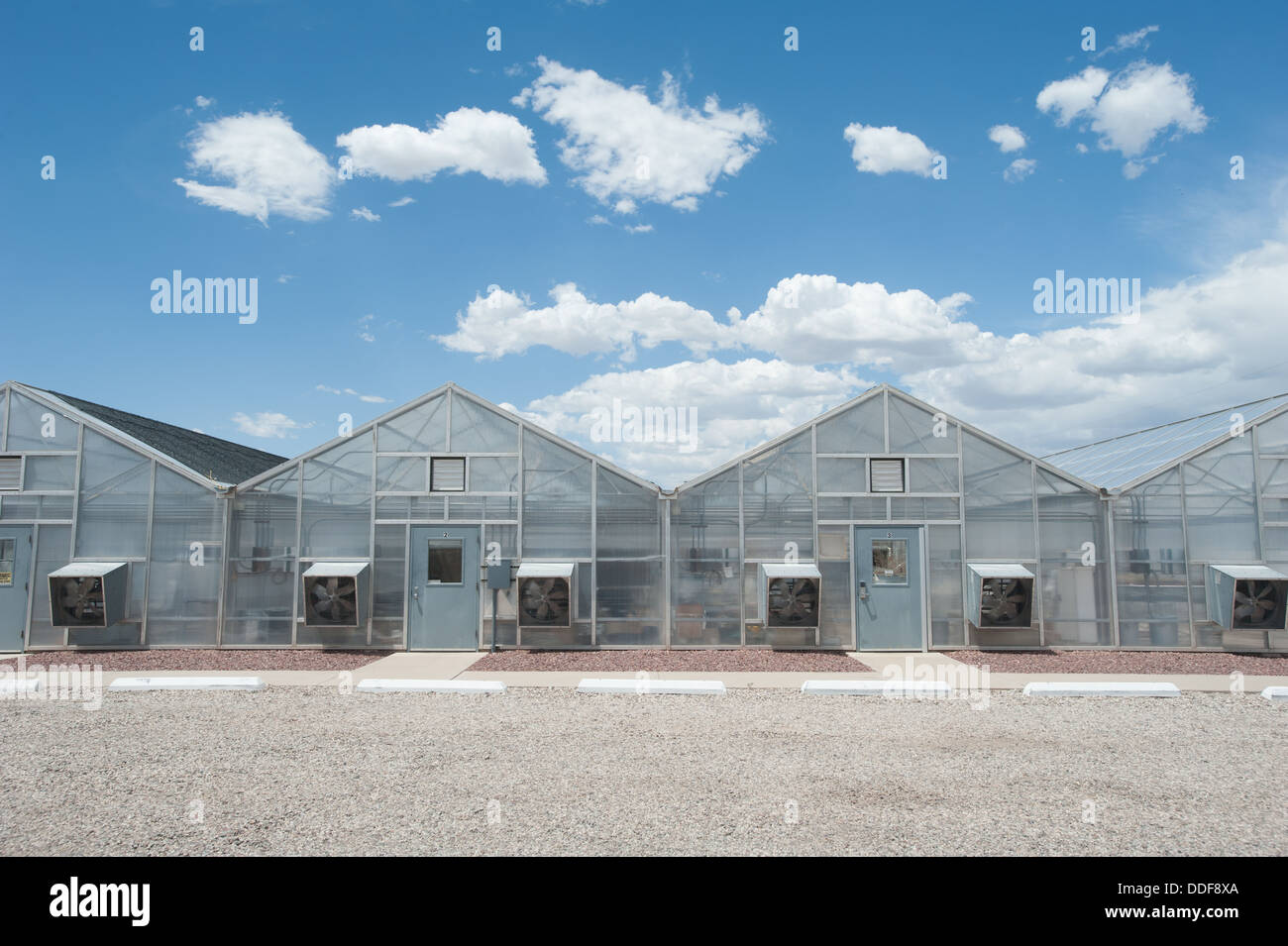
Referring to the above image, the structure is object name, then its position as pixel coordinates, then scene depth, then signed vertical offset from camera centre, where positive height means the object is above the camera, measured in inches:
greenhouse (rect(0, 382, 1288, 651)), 577.0 +8.1
